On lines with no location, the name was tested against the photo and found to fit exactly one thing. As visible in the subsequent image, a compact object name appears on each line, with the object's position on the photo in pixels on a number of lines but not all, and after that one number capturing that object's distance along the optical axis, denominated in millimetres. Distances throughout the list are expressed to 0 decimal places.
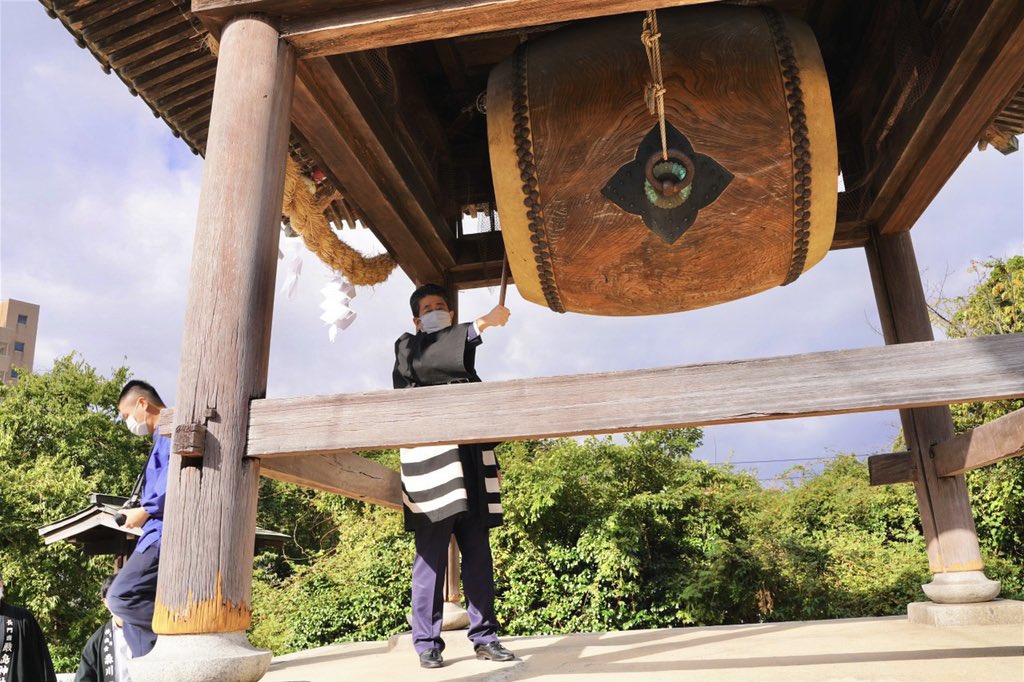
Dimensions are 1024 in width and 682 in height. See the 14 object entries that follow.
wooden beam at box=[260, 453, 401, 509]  2072
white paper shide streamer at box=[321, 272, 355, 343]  3637
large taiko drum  2311
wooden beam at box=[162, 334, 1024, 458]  1689
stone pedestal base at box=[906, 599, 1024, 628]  3215
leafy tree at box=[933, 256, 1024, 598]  7055
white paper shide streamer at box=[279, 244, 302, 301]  3453
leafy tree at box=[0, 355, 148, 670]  11234
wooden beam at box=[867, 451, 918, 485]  3650
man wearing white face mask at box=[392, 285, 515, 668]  2615
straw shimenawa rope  3314
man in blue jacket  2676
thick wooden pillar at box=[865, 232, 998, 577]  3475
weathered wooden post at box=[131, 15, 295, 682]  1684
